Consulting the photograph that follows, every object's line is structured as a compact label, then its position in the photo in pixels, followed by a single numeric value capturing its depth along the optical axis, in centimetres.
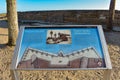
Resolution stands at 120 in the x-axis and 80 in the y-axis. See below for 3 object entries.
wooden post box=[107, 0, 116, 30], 352
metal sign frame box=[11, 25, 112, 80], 134
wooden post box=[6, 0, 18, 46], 265
